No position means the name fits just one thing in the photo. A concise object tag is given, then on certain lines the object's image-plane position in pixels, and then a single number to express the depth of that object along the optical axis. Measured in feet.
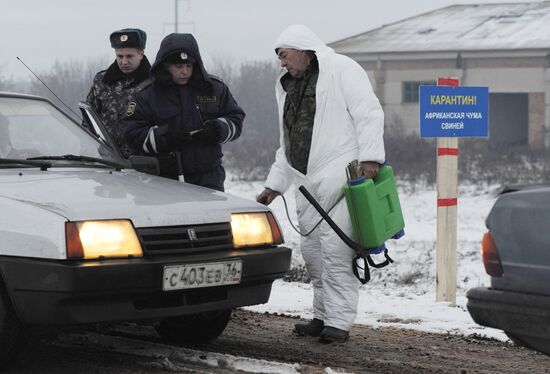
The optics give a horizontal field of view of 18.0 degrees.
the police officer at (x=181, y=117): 36.31
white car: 26.34
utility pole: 272.67
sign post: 44.79
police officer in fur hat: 40.73
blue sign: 43.95
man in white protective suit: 34.43
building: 221.86
